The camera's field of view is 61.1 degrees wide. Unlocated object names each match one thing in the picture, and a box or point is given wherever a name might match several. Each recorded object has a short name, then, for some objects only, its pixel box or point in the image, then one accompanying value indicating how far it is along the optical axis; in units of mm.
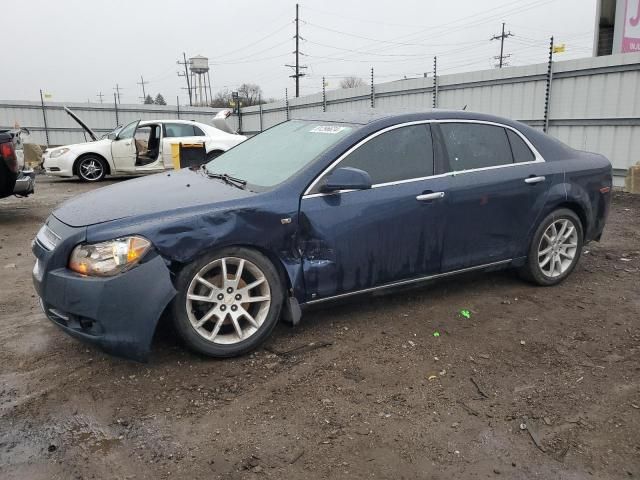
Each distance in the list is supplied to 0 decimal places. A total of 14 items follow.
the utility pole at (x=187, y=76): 70688
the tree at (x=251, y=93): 40431
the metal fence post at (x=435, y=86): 13089
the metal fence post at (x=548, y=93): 10634
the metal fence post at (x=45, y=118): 22636
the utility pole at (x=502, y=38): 53438
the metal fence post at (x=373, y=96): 15547
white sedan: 12836
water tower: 57594
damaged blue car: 3090
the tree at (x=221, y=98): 53512
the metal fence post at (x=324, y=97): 18109
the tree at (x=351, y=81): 49797
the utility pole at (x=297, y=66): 43175
